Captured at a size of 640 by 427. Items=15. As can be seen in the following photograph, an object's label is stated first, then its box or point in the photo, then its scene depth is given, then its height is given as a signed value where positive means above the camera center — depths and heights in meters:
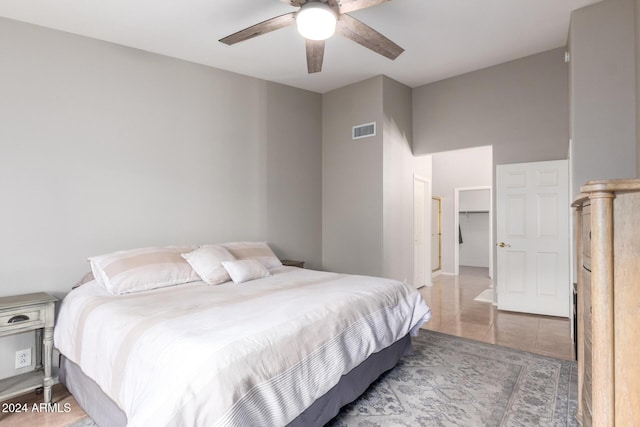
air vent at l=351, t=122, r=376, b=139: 4.49 +1.17
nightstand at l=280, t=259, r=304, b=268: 4.10 -0.56
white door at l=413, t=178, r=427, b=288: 5.38 -0.26
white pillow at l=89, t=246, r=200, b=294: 2.49 -0.41
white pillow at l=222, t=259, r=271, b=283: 2.86 -0.46
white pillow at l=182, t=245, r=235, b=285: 2.81 -0.39
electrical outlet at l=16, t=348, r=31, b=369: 2.56 -1.08
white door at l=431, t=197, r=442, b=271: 7.10 -0.36
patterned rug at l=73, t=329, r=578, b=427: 2.04 -1.21
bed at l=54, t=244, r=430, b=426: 1.32 -0.65
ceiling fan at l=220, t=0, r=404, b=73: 2.21 +1.38
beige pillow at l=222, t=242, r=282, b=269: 3.39 -0.36
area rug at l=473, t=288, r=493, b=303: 4.99 -1.21
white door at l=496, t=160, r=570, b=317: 4.05 -0.24
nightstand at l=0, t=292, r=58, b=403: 2.21 -0.72
